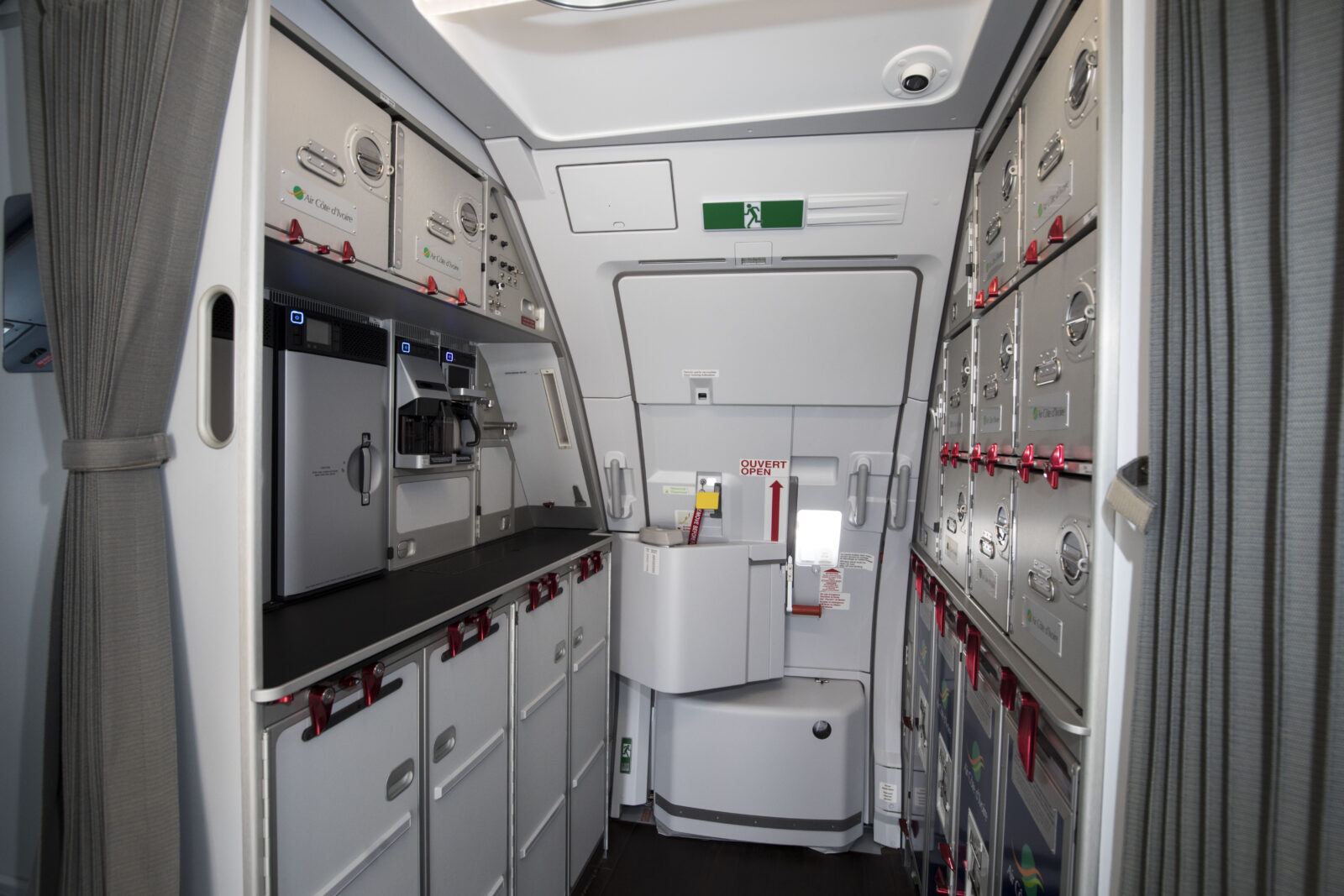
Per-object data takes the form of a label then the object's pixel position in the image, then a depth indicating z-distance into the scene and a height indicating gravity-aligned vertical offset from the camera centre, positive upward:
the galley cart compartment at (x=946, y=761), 2.04 -1.16
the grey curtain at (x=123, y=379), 1.04 +0.11
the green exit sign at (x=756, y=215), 2.32 +0.87
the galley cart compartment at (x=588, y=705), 2.60 -1.22
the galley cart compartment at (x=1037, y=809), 1.17 -0.79
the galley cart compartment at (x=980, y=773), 1.60 -0.95
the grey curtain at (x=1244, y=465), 0.72 -0.03
